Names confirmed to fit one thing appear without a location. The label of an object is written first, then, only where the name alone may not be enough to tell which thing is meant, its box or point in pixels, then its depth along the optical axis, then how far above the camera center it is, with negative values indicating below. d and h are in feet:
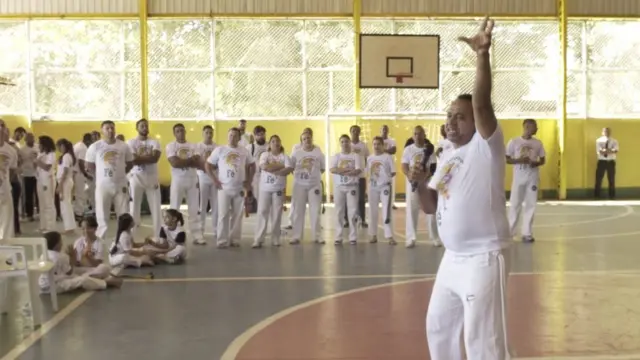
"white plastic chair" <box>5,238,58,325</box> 25.55 -3.82
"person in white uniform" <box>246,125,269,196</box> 51.67 +0.39
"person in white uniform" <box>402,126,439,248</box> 43.06 -2.73
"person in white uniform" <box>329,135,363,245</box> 45.60 -2.08
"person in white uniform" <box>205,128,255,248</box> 44.32 -1.62
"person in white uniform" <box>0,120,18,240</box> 38.47 -1.81
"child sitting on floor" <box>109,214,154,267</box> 35.81 -4.55
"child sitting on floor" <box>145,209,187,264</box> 38.47 -4.36
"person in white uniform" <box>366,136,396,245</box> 45.42 -1.85
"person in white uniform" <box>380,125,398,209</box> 54.24 +0.49
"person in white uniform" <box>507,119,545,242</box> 44.91 -1.40
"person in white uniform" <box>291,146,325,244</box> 45.34 -1.87
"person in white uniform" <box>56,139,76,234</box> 50.62 -1.90
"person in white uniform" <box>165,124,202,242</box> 45.73 -1.24
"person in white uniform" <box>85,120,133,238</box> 42.42 -1.01
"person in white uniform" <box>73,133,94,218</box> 58.08 -2.19
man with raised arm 14.23 -1.54
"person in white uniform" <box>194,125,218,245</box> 46.91 -2.02
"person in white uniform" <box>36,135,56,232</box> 51.11 -1.99
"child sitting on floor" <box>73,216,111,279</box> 31.94 -4.02
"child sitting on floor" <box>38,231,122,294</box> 29.40 -4.72
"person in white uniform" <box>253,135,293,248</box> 44.75 -2.17
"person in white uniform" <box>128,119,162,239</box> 45.11 -0.99
